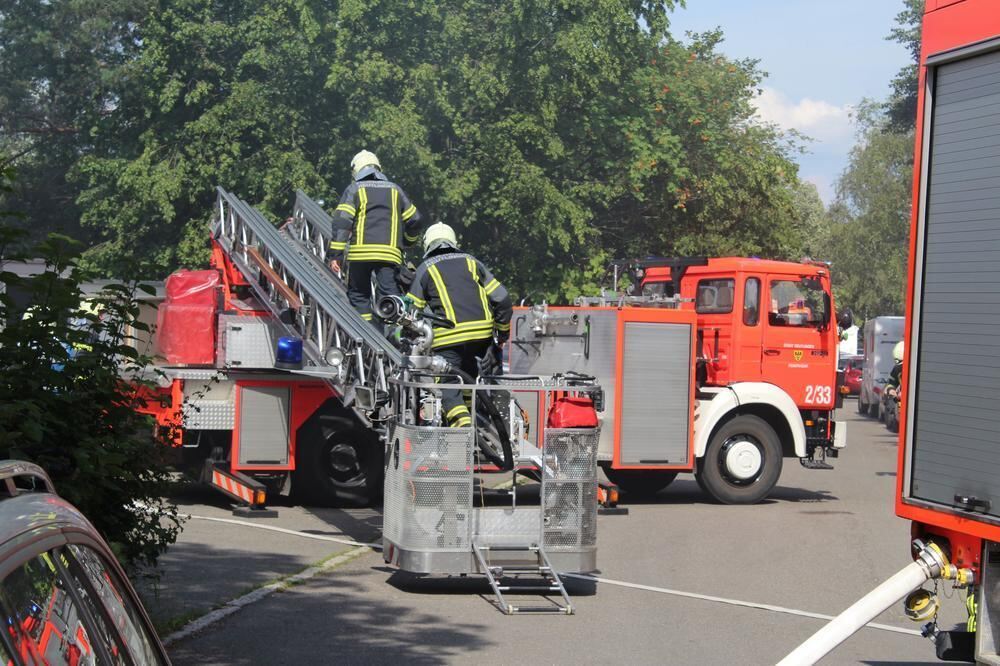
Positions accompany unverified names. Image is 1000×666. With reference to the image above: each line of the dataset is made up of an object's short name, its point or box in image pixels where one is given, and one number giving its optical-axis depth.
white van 36.78
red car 46.50
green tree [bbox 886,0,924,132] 48.34
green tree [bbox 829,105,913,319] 61.47
